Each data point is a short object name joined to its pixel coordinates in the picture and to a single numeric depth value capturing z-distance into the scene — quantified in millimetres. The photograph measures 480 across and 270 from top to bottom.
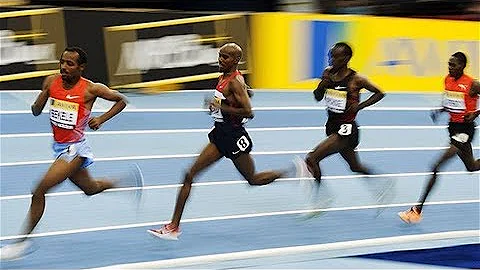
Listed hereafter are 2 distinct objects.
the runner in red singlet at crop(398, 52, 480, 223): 17859
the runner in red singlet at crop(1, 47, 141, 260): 14344
